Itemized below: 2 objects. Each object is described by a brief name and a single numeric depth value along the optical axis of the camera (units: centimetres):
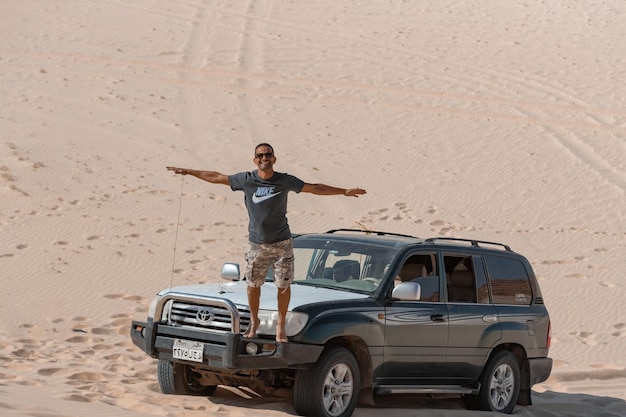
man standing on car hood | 1605
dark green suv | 1610
